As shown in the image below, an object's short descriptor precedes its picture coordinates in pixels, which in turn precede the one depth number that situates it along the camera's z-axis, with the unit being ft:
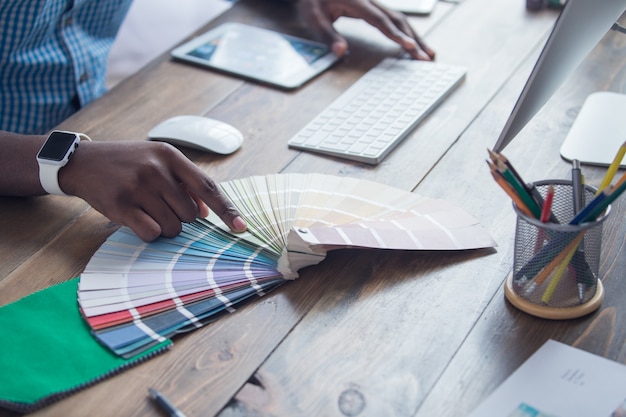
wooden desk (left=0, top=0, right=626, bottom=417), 2.55
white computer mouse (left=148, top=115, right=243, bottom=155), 3.97
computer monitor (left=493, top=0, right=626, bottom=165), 2.87
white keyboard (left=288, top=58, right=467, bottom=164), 3.95
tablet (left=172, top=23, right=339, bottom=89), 4.69
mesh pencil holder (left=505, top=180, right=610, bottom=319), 2.69
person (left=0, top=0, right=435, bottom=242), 3.37
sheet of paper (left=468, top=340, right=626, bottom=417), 2.42
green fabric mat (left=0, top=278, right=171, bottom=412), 2.55
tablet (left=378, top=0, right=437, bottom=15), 5.49
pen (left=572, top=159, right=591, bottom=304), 2.78
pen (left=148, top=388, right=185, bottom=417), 2.46
